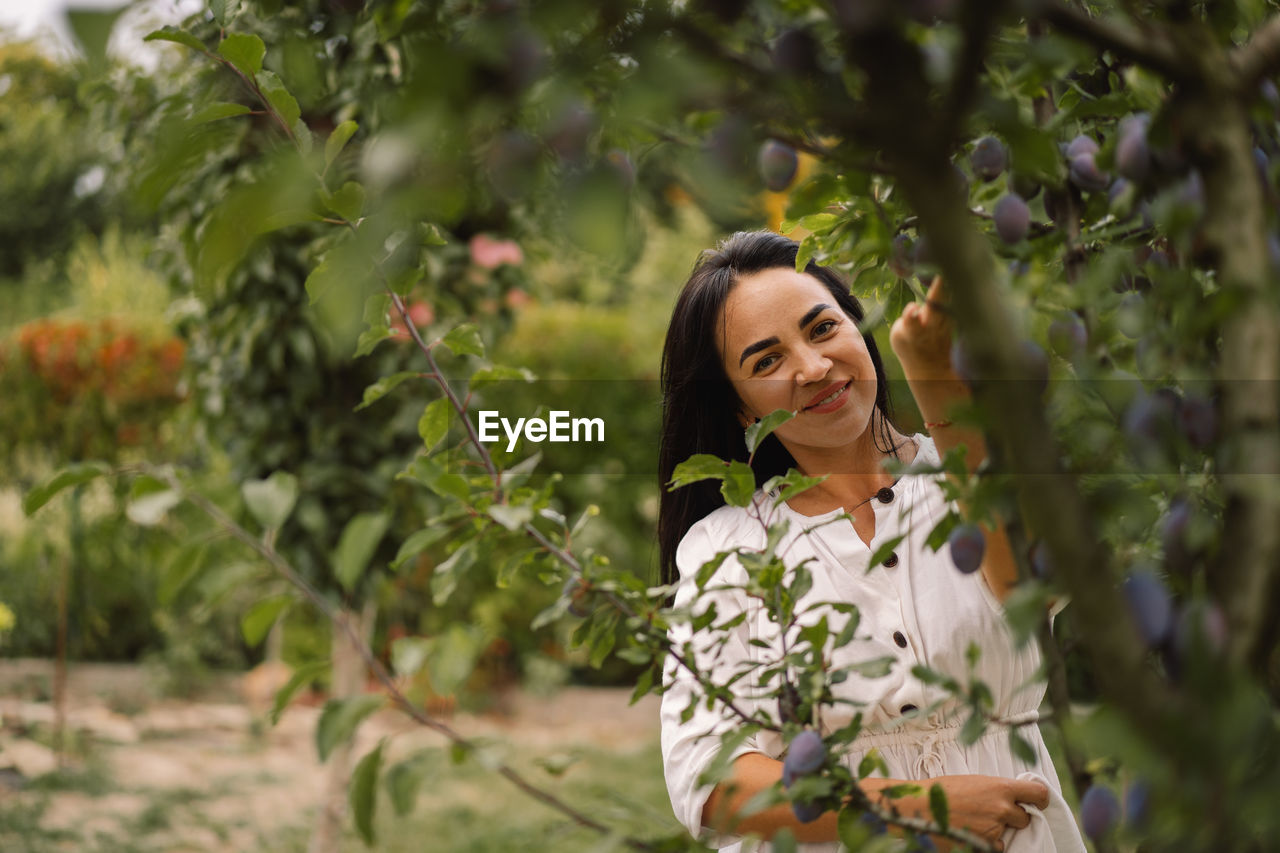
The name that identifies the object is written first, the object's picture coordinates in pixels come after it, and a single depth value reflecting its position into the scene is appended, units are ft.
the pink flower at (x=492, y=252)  9.86
